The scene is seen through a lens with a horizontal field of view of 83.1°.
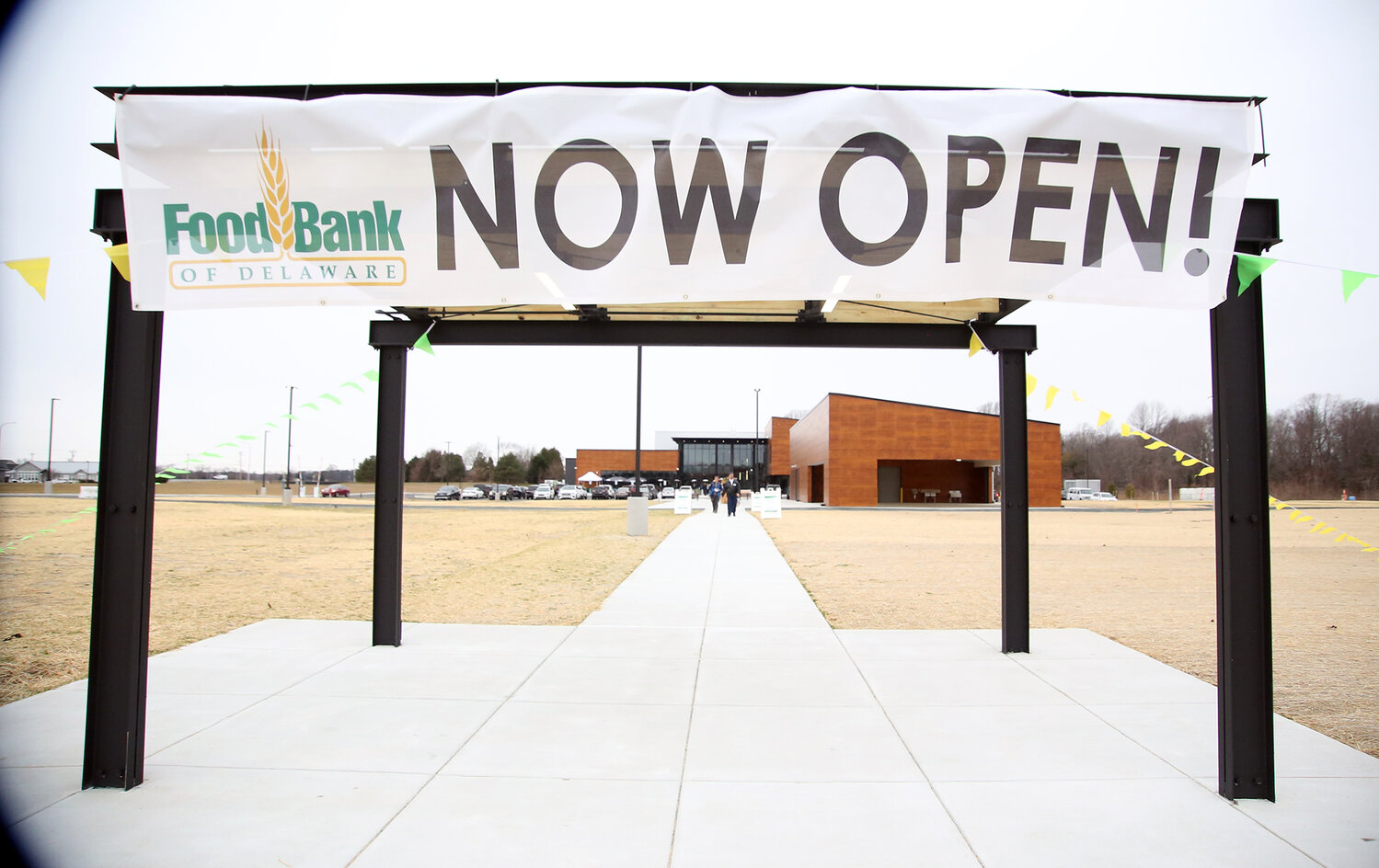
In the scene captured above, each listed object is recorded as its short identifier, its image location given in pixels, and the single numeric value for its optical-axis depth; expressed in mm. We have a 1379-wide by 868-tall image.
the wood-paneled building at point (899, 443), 50219
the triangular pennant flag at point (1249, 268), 3973
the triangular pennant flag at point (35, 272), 3889
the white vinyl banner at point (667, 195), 4191
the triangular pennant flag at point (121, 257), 4109
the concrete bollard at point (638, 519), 21969
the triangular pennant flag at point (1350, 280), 3875
